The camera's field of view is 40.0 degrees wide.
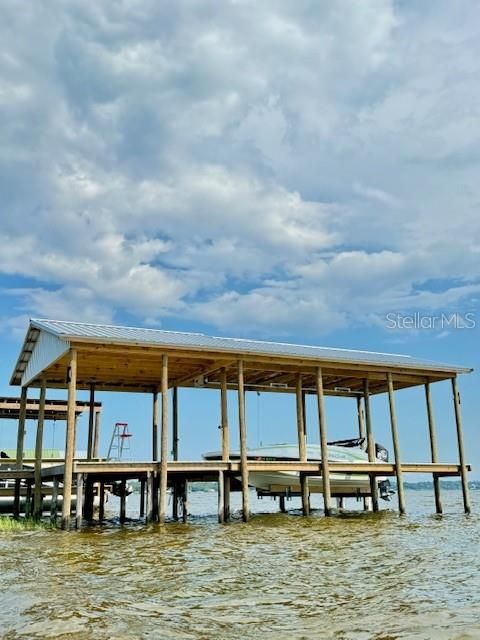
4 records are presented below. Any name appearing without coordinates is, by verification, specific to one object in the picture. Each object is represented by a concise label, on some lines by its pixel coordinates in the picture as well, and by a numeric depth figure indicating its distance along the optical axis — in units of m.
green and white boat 24.39
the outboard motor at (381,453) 29.58
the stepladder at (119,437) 28.97
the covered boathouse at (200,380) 18.27
